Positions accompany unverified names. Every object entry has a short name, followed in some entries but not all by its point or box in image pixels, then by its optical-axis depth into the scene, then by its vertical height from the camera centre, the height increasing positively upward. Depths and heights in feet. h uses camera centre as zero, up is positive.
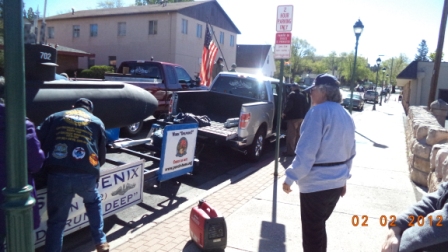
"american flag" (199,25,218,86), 48.62 +1.16
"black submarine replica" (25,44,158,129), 13.85 -1.13
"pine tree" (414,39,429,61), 387.86 +30.69
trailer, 13.20 -4.57
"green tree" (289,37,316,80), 261.44 +12.55
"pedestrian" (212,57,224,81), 46.31 +0.48
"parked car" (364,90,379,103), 147.54 -7.20
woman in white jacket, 10.10 -2.28
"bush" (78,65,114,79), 79.05 -1.16
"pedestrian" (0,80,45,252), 9.29 -2.36
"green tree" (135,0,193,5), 190.64 +34.23
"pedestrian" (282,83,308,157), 28.76 -3.00
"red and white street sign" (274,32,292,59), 21.38 +1.63
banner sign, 12.09 -4.89
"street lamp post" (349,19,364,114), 47.71 +6.28
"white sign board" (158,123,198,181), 17.83 -3.97
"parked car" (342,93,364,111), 95.35 -6.29
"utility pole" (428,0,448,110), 43.47 +2.80
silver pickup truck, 24.36 -2.71
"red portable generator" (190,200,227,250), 12.69 -5.36
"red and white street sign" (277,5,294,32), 21.06 +3.13
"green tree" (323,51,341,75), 311.47 +11.62
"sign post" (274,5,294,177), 21.11 +2.30
